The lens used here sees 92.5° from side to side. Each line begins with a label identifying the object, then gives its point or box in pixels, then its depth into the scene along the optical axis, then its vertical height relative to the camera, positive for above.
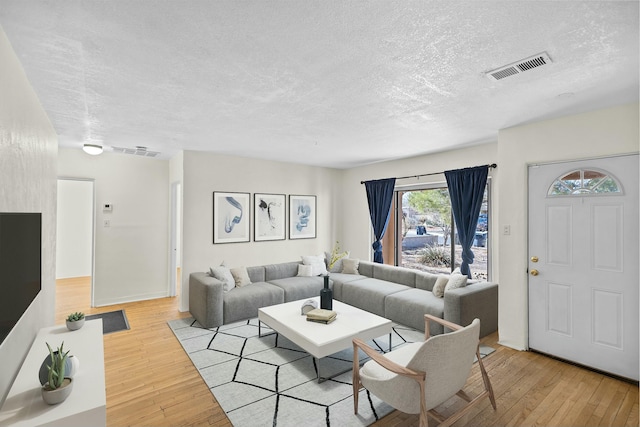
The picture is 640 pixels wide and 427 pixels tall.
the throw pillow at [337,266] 5.63 -0.94
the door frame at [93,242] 4.89 -0.44
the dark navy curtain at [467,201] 4.29 +0.20
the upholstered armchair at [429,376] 1.94 -1.08
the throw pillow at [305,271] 5.38 -0.99
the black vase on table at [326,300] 3.48 -0.97
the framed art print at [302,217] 5.98 -0.04
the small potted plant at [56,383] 1.55 -0.89
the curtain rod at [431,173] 4.12 +0.67
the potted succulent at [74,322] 2.55 -0.90
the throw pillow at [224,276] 4.41 -0.89
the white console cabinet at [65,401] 1.48 -0.98
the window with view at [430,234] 4.48 -0.33
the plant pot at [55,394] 1.55 -0.92
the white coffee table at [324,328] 2.77 -1.13
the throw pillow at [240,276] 4.73 -0.96
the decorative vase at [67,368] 1.65 -0.87
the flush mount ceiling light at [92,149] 4.30 +0.94
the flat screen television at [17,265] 1.47 -0.29
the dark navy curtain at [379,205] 5.66 +0.19
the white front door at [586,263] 2.75 -0.46
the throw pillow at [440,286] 4.09 -0.95
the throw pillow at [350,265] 5.53 -0.92
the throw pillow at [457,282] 3.86 -0.86
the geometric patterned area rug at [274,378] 2.29 -1.50
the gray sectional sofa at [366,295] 3.72 -1.11
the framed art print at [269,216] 5.50 -0.02
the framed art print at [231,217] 5.05 -0.04
